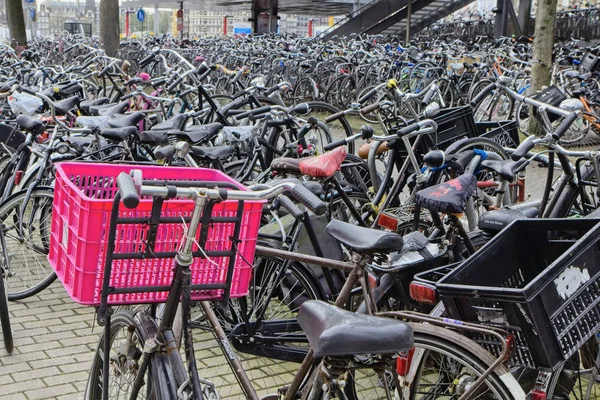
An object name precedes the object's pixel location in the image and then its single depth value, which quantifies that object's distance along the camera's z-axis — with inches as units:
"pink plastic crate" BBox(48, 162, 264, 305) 90.2
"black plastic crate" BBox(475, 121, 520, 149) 252.4
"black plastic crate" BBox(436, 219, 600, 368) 92.4
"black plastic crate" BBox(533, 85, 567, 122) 246.2
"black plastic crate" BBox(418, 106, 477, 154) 233.1
